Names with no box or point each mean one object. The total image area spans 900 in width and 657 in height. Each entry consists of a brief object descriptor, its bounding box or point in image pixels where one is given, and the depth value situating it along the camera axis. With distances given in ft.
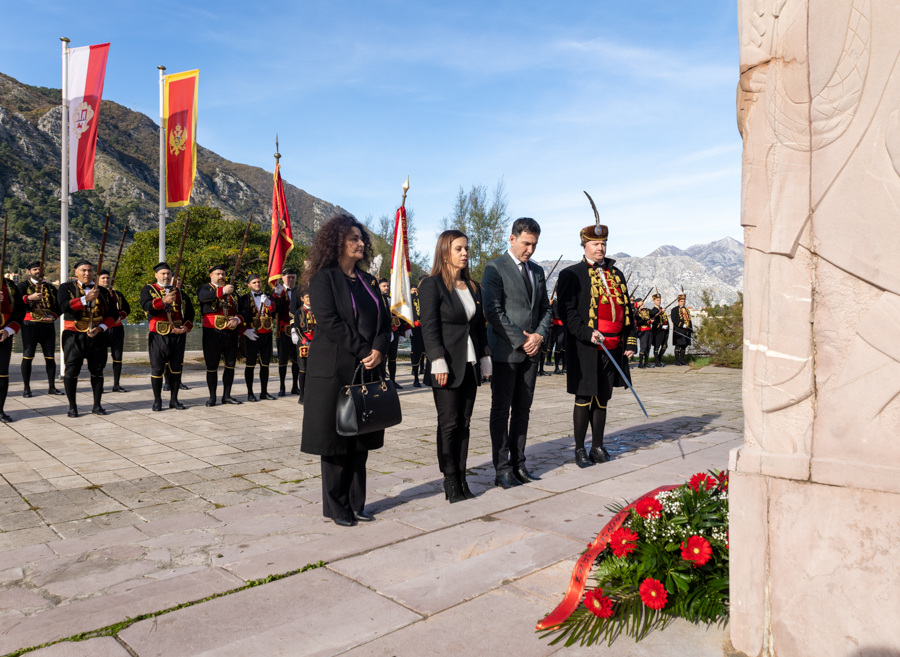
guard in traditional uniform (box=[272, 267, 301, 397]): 34.30
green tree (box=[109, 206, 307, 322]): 63.82
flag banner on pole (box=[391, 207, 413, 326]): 25.03
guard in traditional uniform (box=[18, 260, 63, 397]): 29.58
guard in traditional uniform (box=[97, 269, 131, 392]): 29.96
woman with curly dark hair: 12.46
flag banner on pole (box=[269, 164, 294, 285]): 36.35
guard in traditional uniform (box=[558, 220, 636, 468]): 17.81
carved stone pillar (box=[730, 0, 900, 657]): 6.64
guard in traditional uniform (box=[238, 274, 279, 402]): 32.78
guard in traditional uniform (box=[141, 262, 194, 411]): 28.50
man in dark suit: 15.67
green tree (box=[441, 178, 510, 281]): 109.91
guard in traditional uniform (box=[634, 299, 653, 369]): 56.34
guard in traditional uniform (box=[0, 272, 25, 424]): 24.62
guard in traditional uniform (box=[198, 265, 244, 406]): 30.66
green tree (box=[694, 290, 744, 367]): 57.52
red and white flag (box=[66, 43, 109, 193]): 38.24
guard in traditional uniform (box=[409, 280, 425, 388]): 41.52
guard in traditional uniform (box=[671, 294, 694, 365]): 65.00
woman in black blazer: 14.15
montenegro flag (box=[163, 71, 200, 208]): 39.60
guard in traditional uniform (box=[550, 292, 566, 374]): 49.06
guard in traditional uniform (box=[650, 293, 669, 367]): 61.00
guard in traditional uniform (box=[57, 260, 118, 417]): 27.02
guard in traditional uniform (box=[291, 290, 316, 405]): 29.84
